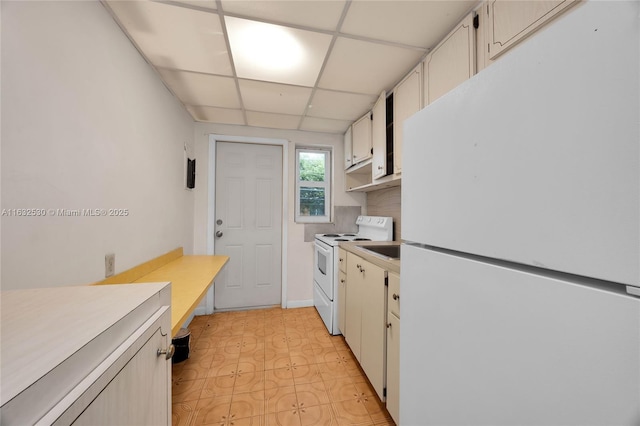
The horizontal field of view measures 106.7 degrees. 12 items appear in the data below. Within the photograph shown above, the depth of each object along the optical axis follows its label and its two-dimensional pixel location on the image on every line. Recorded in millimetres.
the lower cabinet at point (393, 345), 1231
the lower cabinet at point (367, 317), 1398
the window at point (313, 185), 3053
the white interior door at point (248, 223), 2861
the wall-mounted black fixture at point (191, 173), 2469
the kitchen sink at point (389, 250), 2057
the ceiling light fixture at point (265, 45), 1332
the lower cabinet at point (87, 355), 328
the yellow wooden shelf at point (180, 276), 1101
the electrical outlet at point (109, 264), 1231
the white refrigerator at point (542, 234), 348
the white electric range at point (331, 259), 2287
